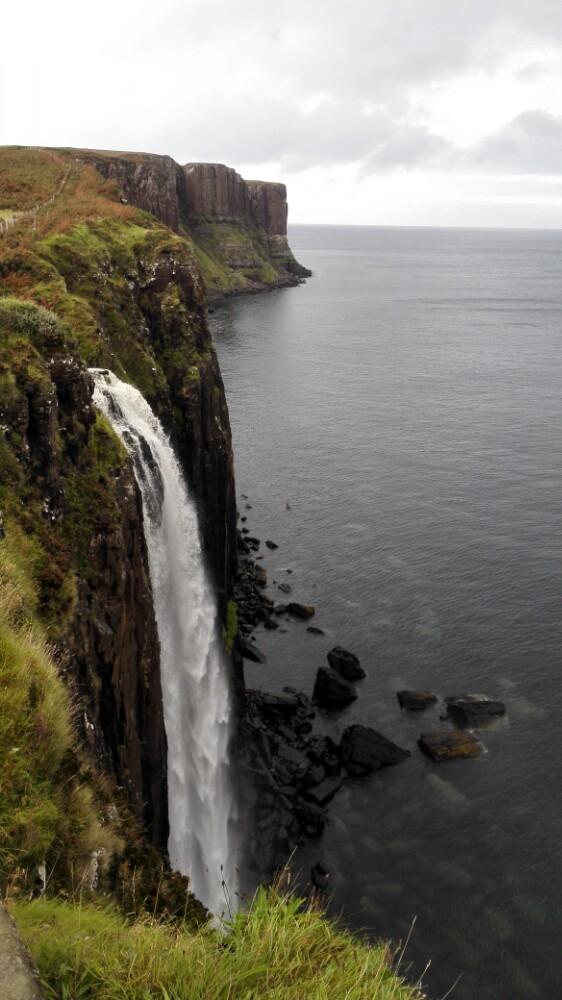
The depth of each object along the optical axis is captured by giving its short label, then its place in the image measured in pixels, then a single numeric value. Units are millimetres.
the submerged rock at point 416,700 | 42938
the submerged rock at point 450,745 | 39438
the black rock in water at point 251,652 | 47469
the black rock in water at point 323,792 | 36594
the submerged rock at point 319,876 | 32062
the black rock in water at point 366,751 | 38719
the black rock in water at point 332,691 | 43312
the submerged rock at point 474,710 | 41625
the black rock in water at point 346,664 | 45438
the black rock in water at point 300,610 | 51781
